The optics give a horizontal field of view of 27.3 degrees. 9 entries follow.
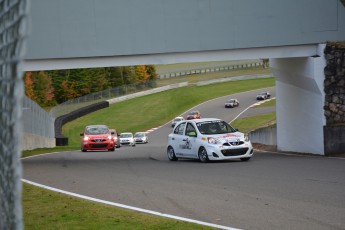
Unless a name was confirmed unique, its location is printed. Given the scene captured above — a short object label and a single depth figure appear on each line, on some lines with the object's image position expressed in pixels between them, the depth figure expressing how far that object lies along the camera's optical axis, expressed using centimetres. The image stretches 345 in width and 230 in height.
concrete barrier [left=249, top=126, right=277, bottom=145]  3406
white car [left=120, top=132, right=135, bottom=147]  5557
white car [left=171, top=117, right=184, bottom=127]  7921
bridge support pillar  2586
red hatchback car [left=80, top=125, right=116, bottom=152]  3713
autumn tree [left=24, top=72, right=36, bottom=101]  9062
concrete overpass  2480
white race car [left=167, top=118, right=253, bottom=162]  2284
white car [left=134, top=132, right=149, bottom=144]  6425
